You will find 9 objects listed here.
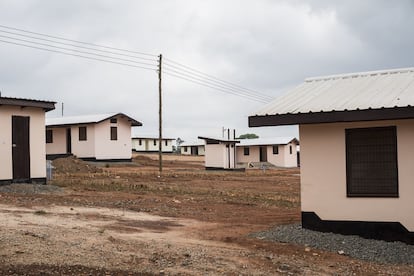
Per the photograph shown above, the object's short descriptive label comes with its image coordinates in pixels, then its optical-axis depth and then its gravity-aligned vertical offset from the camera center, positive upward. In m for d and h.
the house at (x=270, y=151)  57.00 +0.17
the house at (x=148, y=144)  77.81 +1.59
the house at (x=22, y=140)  19.66 +0.63
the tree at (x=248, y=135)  129.93 +4.53
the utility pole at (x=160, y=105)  36.59 +3.45
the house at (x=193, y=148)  85.43 +0.95
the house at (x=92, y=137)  43.53 +1.57
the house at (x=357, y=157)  9.81 -0.11
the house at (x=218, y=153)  46.00 +0.03
